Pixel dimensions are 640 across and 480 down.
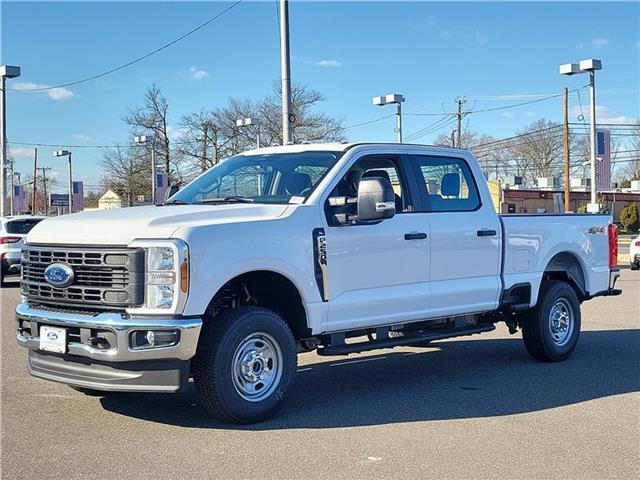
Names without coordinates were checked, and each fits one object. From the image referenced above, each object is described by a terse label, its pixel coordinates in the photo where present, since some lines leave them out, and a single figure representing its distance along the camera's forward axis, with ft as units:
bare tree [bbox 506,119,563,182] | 280.51
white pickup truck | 17.76
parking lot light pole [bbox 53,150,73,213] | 153.28
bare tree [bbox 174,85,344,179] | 150.92
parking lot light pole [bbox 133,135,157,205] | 120.41
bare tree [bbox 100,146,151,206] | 189.78
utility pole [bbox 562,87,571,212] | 125.73
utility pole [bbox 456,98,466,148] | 178.66
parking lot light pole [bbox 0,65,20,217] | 98.22
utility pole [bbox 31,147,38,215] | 252.54
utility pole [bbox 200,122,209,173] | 166.20
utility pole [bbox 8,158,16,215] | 202.18
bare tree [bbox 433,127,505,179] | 276.21
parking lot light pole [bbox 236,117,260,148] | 92.09
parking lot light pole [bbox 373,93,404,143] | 94.38
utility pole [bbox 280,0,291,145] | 55.11
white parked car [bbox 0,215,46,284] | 62.95
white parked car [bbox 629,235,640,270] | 74.23
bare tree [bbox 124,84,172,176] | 176.55
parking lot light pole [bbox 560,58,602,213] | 84.89
